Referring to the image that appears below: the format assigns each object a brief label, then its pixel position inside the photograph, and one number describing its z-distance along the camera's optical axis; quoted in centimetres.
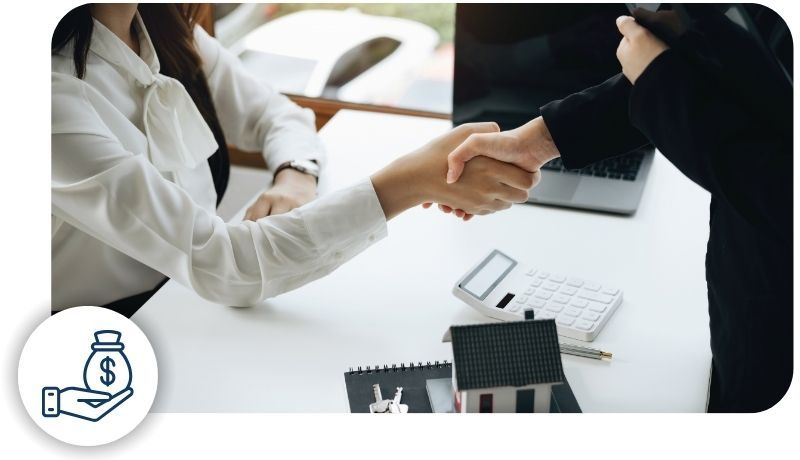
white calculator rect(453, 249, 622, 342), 103
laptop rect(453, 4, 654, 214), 136
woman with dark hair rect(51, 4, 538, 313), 101
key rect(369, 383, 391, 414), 90
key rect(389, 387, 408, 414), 90
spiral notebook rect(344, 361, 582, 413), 91
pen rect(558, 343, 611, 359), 98
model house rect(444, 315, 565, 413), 83
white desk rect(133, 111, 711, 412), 94
